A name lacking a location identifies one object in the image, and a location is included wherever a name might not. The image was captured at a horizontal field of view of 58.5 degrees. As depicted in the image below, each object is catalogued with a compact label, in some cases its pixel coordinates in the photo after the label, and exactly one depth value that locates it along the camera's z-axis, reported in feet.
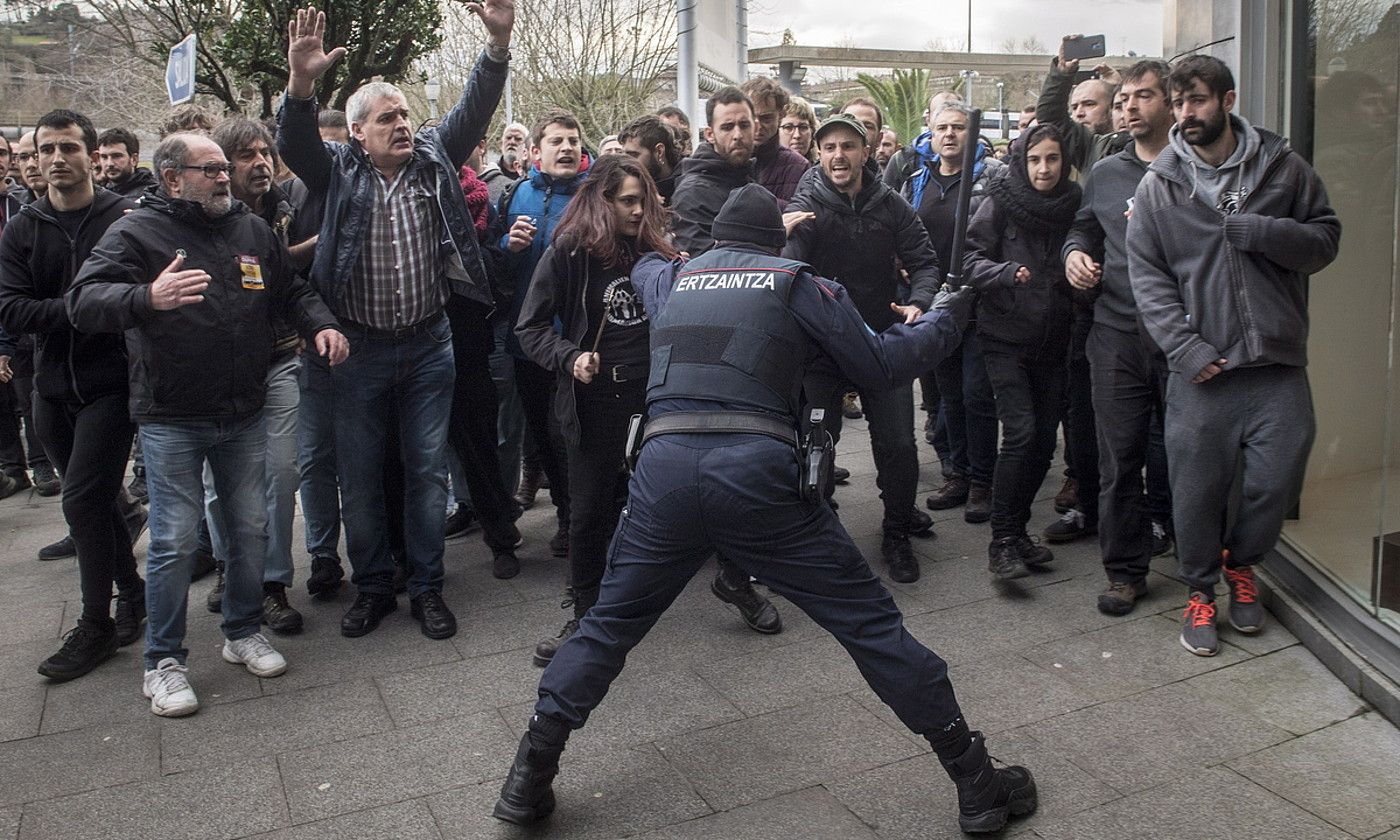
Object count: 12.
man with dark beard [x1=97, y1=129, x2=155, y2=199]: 19.33
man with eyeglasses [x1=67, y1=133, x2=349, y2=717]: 14.69
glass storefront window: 15.61
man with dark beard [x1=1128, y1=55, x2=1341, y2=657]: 15.02
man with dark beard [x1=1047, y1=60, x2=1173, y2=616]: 17.15
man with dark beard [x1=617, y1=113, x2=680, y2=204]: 20.44
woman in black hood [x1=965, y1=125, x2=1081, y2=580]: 18.57
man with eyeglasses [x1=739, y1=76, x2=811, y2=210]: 20.57
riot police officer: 11.21
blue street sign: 30.96
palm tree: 72.38
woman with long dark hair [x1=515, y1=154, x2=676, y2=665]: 15.92
